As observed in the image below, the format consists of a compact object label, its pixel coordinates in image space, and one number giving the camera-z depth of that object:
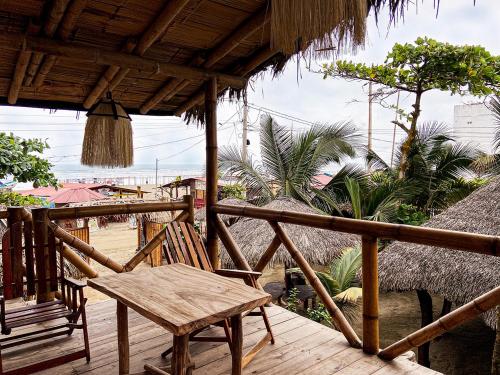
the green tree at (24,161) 4.30
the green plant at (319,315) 5.05
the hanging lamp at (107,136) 3.00
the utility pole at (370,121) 17.29
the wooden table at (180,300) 1.35
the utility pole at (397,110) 9.67
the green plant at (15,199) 5.99
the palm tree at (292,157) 8.35
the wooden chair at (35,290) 1.95
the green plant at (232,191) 13.18
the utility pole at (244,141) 9.15
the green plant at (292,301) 5.35
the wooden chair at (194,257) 2.03
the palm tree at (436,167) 9.23
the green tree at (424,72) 8.41
